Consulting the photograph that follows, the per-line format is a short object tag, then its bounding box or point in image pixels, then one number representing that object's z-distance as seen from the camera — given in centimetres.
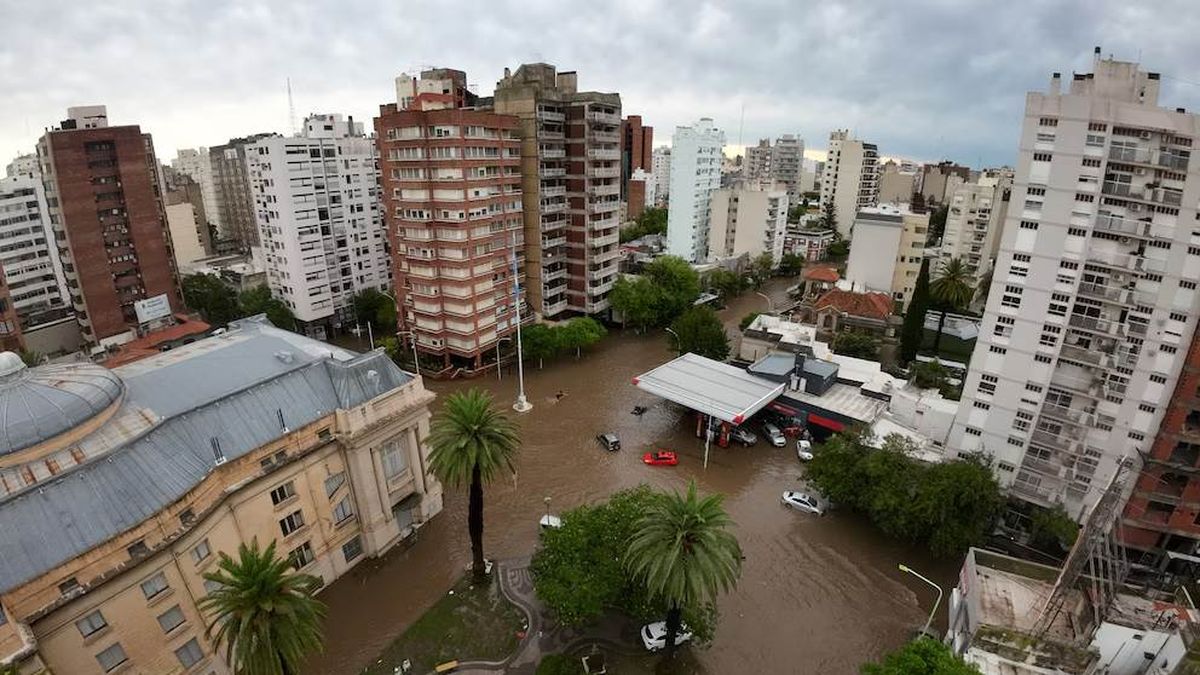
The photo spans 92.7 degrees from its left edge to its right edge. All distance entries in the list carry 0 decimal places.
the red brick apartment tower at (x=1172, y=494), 3356
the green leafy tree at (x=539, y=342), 6800
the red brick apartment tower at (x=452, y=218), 5934
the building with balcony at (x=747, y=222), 10838
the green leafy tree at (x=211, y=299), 8056
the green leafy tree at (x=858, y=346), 6850
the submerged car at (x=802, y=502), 4452
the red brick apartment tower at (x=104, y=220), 6688
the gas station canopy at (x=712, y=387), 5153
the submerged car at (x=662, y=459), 5081
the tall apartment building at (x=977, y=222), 8675
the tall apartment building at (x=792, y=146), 19788
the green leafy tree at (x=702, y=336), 6431
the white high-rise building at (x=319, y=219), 7256
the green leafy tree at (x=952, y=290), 7275
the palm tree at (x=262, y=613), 2170
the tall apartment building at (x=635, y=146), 17862
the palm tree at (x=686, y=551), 2620
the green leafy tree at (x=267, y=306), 7525
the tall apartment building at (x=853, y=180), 14438
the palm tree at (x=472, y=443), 3222
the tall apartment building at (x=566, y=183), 6912
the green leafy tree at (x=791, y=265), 11400
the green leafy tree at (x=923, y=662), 2462
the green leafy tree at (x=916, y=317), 6725
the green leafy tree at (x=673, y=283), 8056
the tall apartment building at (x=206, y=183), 12481
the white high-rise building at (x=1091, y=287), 3353
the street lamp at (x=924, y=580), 3359
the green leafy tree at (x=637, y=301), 7788
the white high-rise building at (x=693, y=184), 10731
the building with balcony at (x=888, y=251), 8519
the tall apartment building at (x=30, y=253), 7488
